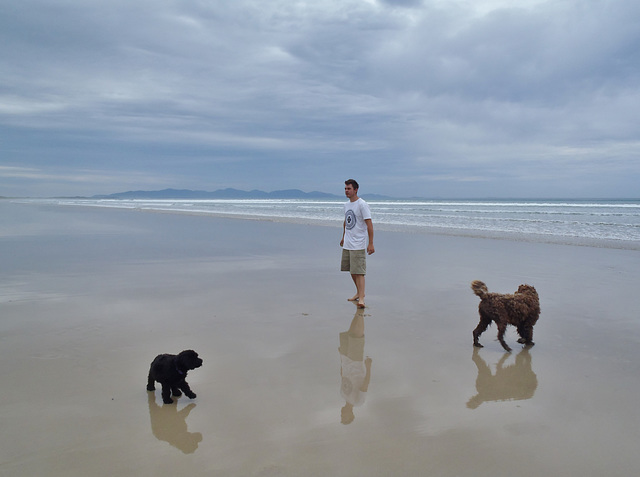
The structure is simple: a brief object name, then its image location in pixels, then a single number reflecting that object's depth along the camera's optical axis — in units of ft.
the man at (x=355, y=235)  22.82
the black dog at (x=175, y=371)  11.08
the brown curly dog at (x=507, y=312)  15.57
